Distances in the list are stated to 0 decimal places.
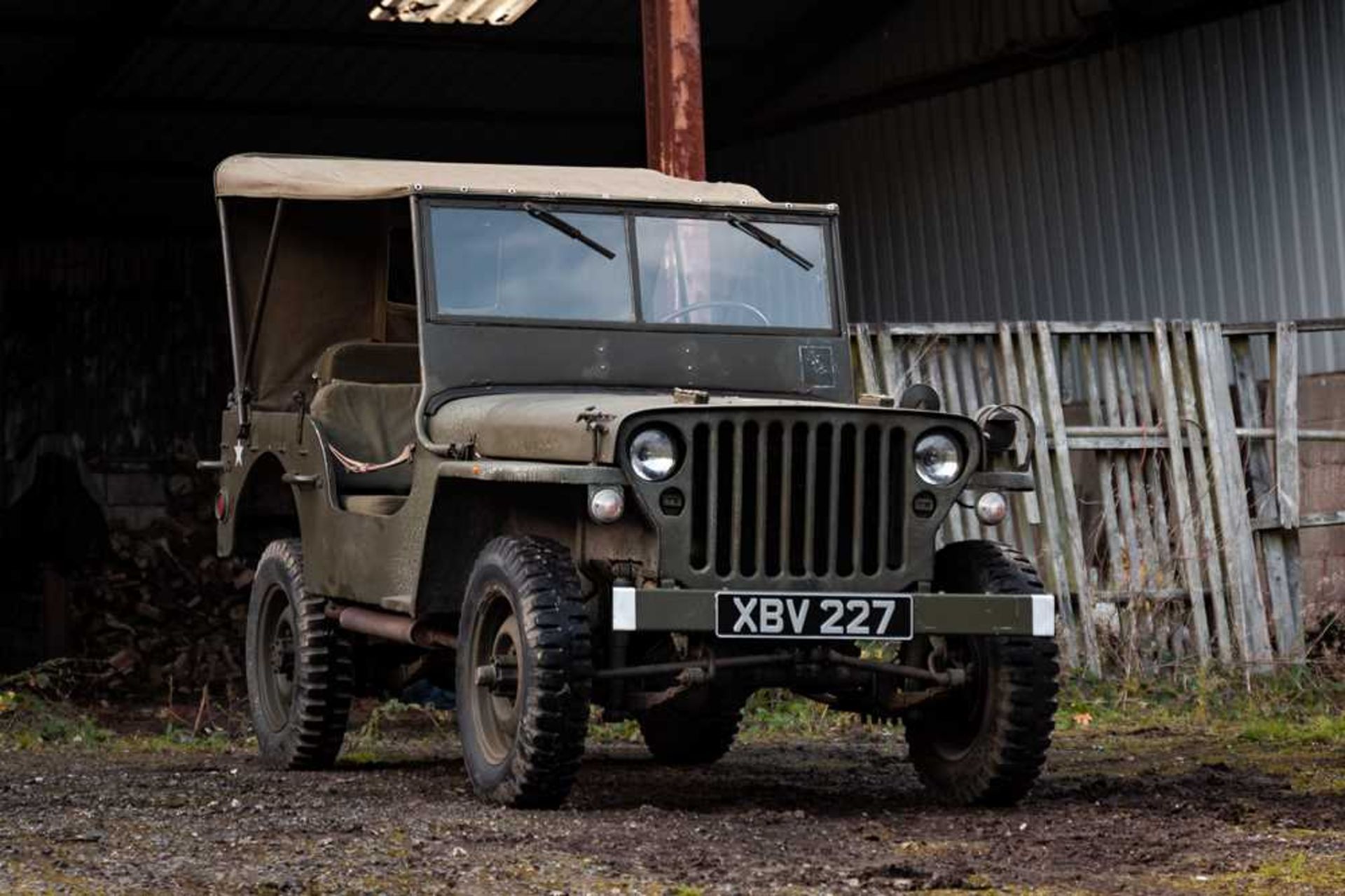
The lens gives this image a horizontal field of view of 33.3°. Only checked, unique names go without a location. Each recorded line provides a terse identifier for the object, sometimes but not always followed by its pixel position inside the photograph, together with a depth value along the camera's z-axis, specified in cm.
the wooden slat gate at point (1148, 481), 1120
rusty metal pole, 1044
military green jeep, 650
